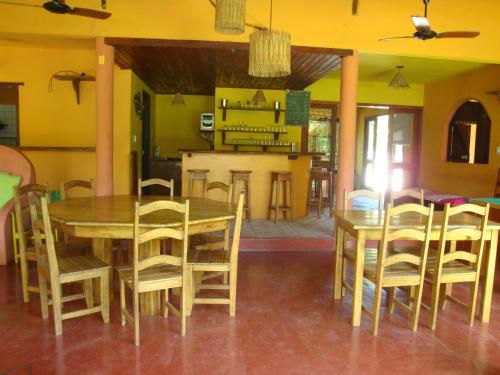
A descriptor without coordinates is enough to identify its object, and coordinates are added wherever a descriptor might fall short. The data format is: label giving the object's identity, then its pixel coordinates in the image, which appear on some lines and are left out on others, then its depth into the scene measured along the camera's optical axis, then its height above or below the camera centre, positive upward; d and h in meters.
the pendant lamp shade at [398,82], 6.93 +1.23
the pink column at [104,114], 4.93 +0.39
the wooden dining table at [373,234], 2.95 -0.59
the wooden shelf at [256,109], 8.46 +0.86
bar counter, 6.32 -0.24
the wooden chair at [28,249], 3.21 -0.82
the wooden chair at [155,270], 2.54 -0.83
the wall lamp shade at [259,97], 7.94 +1.05
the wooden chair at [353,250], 3.31 -0.81
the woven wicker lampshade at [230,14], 3.04 +1.01
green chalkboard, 8.13 +0.91
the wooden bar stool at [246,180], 6.19 -0.45
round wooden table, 2.70 -0.49
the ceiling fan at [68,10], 3.53 +1.24
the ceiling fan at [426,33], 3.98 +1.26
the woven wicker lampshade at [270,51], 3.05 +0.75
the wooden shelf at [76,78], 6.18 +1.03
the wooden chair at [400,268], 2.78 -0.80
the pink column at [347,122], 5.24 +0.40
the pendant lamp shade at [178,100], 8.62 +1.03
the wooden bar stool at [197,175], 6.07 -0.39
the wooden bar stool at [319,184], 6.68 -0.55
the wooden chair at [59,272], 2.68 -0.85
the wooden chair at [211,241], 3.52 -0.81
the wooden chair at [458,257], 2.86 -0.76
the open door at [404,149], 9.09 +0.14
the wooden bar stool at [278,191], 6.13 -0.63
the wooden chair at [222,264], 2.98 -0.83
